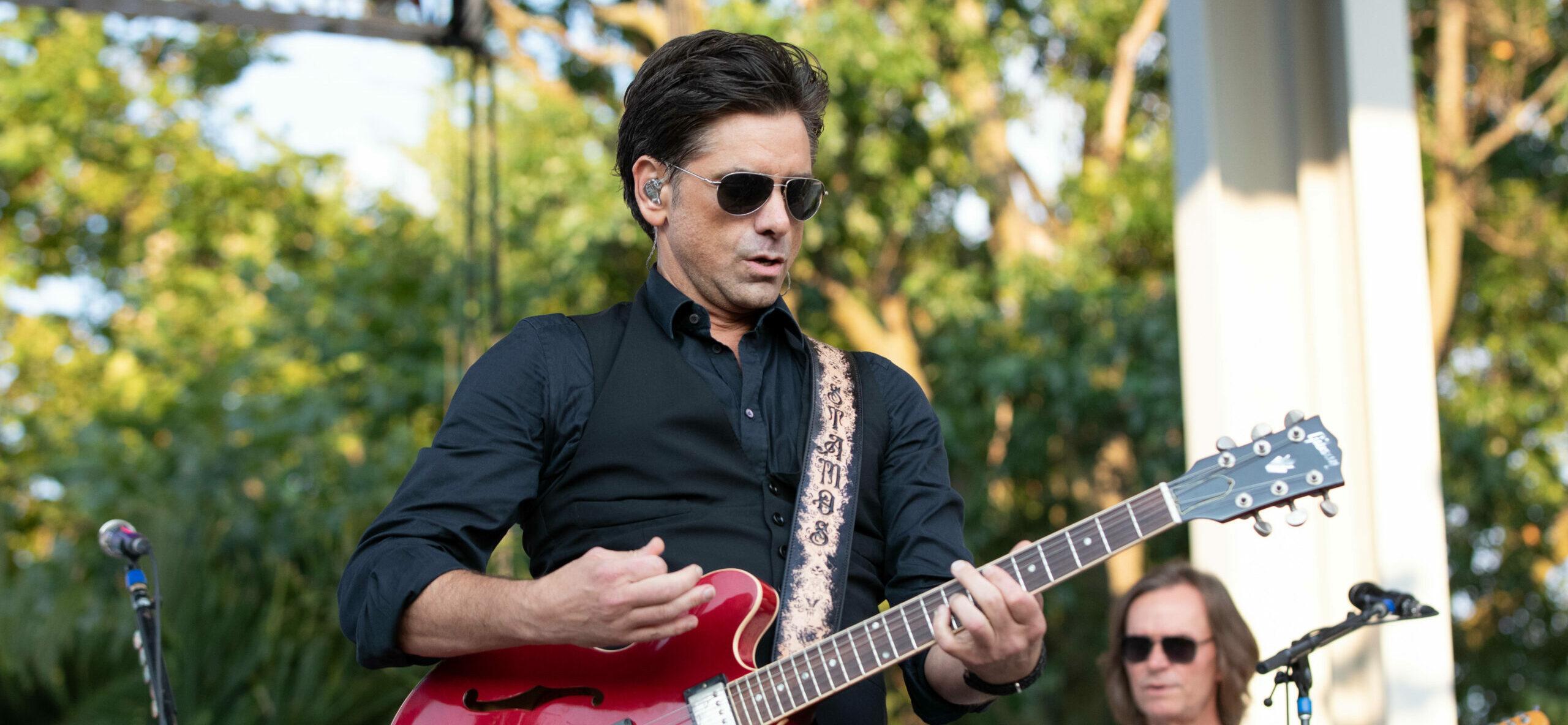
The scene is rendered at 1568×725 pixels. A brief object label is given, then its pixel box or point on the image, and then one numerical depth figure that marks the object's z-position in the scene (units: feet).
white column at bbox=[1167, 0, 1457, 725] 11.96
